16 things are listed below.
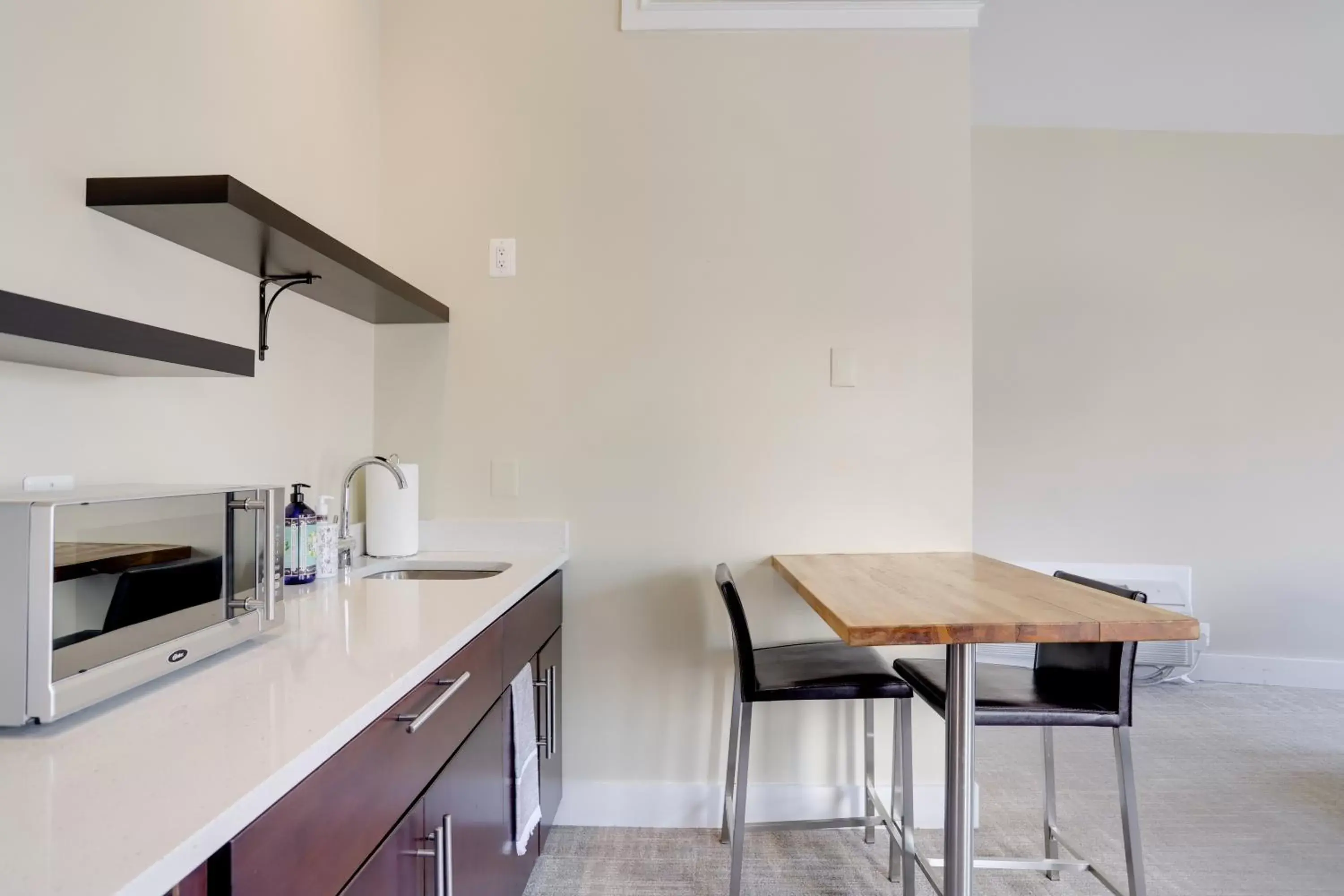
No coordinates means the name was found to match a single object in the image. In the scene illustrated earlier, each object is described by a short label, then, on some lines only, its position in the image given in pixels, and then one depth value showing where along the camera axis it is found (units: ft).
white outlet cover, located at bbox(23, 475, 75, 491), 3.32
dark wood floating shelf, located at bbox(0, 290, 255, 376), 2.55
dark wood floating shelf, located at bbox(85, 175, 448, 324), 3.69
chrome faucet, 6.08
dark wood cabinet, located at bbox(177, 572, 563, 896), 2.30
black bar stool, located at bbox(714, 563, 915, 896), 5.57
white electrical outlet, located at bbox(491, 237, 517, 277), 7.23
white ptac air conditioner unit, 11.58
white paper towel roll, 6.56
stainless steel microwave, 2.43
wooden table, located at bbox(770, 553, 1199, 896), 4.17
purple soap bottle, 5.22
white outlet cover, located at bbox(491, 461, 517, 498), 7.22
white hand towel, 5.16
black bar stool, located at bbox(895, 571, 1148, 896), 5.06
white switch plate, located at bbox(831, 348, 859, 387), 7.18
